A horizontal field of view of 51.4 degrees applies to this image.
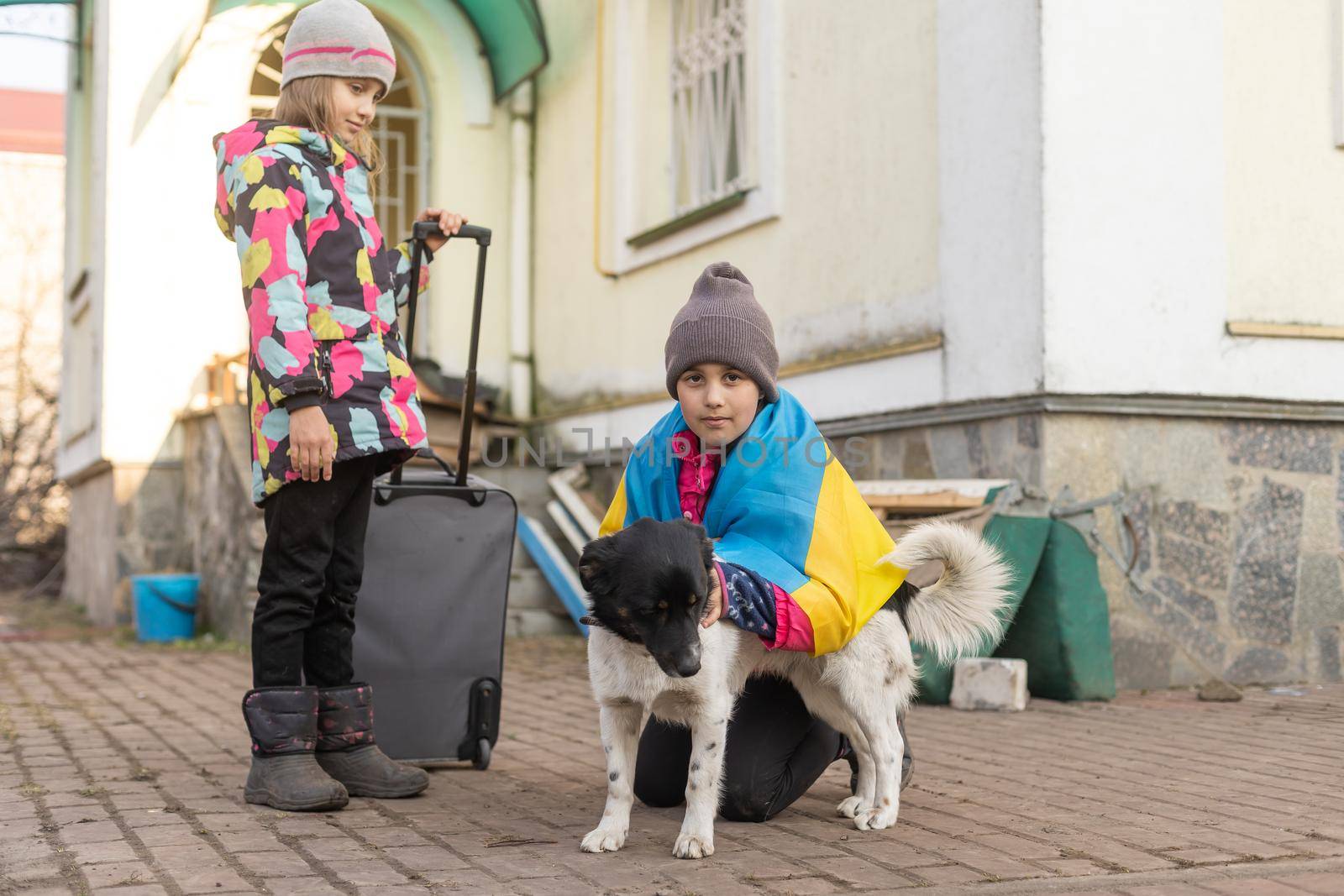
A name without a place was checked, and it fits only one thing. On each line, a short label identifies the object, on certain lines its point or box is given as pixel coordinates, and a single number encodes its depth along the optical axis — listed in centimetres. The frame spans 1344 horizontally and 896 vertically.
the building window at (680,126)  775
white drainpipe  1027
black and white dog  280
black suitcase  400
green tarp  550
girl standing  344
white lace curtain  818
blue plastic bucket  855
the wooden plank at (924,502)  573
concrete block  539
